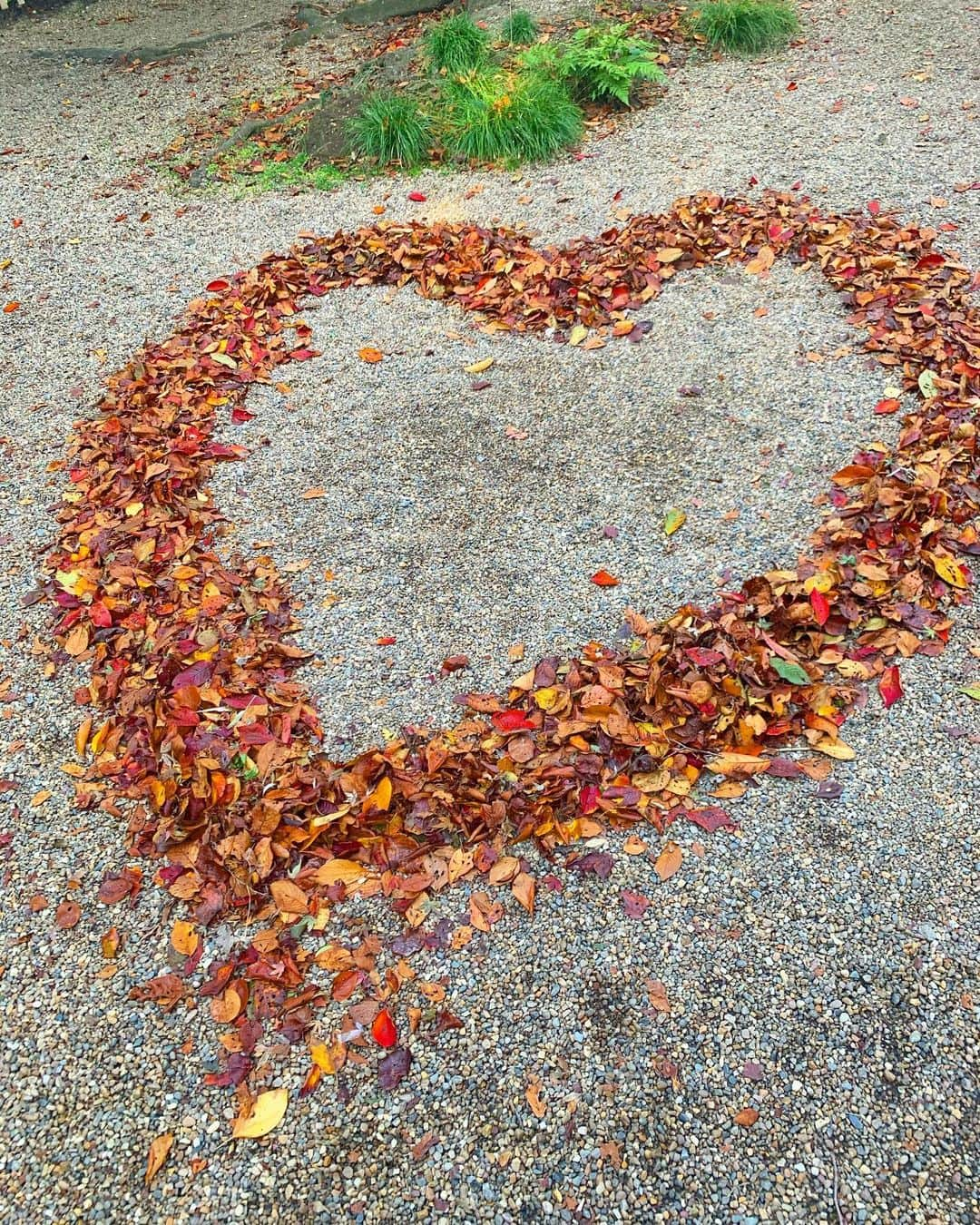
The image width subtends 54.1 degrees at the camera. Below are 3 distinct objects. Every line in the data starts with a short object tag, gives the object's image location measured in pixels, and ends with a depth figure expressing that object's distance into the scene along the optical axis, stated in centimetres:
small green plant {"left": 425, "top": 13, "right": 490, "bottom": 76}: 657
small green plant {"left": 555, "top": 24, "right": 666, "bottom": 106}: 604
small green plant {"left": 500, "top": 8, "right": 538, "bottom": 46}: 690
